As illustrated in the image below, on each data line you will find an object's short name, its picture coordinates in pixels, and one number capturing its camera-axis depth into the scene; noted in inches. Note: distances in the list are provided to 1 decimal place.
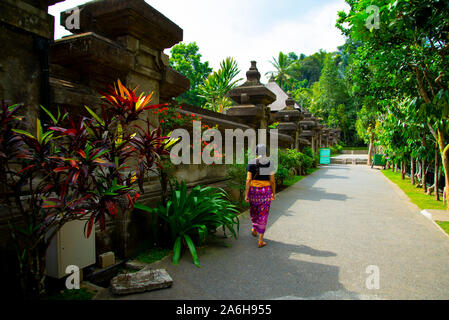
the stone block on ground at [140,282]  110.7
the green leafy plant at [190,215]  155.3
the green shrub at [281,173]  388.9
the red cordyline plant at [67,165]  79.3
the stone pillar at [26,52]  97.7
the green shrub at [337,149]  1680.4
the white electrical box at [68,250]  109.4
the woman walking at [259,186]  176.7
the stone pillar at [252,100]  334.6
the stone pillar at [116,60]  126.1
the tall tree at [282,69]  1776.6
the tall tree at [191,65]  1371.8
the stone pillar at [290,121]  581.3
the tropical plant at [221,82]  940.6
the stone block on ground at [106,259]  131.0
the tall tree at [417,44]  180.1
